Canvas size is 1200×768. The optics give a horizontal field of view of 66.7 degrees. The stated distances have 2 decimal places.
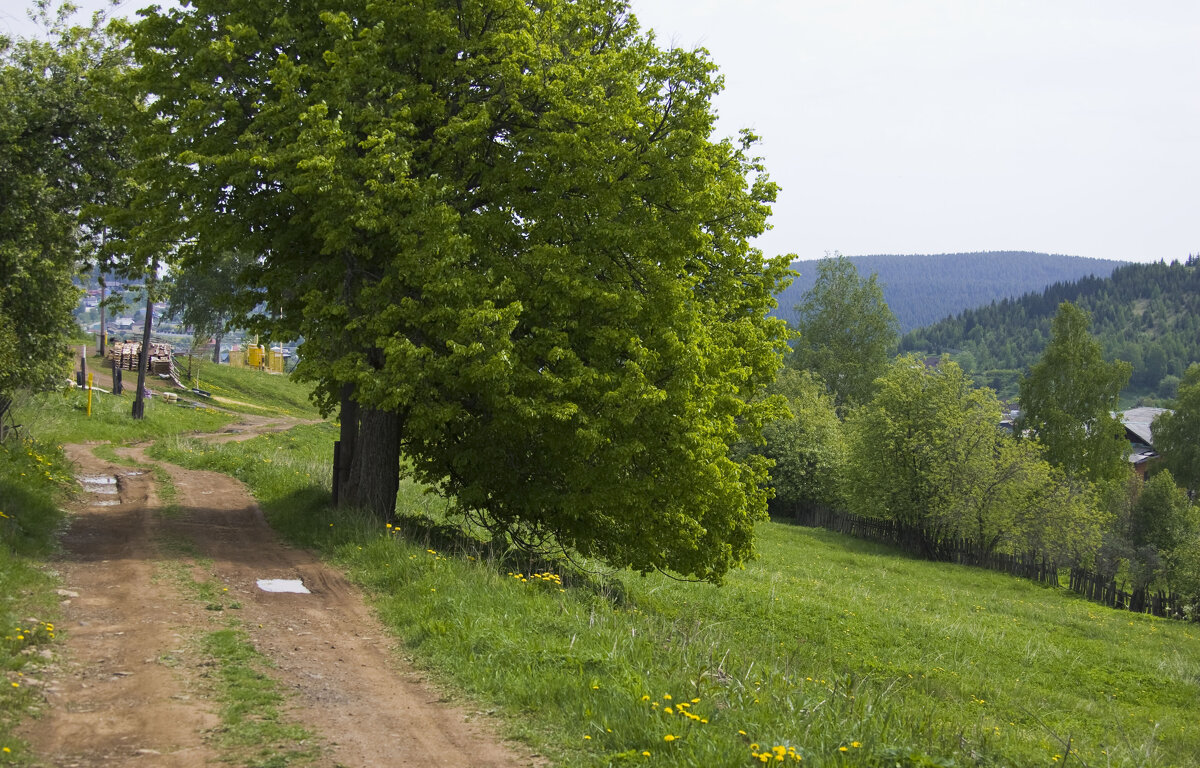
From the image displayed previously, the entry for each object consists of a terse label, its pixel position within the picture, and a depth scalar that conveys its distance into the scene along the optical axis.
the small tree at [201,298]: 50.12
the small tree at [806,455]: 61.12
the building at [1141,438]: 108.31
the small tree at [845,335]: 81.50
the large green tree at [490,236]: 15.09
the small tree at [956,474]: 48.03
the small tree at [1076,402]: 67.69
